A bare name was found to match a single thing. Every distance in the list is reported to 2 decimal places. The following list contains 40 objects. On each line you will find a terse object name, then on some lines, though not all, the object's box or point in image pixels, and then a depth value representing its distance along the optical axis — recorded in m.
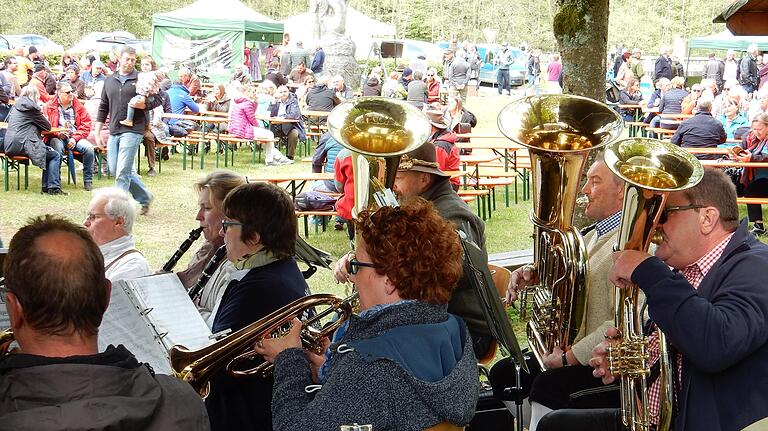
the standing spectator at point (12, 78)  14.32
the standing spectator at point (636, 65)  24.02
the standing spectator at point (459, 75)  23.91
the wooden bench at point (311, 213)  8.24
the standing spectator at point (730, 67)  23.17
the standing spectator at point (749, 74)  23.19
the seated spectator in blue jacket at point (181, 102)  15.12
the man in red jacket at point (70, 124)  11.01
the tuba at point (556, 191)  3.29
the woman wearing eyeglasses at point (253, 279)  3.12
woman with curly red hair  2.28
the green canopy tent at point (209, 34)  22.67
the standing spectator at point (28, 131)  10.22
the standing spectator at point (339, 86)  17.05
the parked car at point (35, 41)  29.73
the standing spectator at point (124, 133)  9.94
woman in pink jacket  13.50
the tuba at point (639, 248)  2.65
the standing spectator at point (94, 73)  19.33
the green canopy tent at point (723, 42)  27.09
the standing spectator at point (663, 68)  22.77
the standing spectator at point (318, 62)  23.86
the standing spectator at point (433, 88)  18.86
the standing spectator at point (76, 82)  16.50
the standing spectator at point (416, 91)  17.09
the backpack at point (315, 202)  8.41
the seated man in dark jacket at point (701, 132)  11.27
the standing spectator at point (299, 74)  20.39
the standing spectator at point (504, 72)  27.94
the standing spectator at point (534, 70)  29.52
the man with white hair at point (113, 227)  4.11
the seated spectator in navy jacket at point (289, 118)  14.84
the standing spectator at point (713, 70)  24.23
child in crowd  9.95
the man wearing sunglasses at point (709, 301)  2.41
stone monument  22.62
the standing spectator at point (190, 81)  16.77
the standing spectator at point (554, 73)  27.12
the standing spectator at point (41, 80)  11.98
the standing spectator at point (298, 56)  24.33
